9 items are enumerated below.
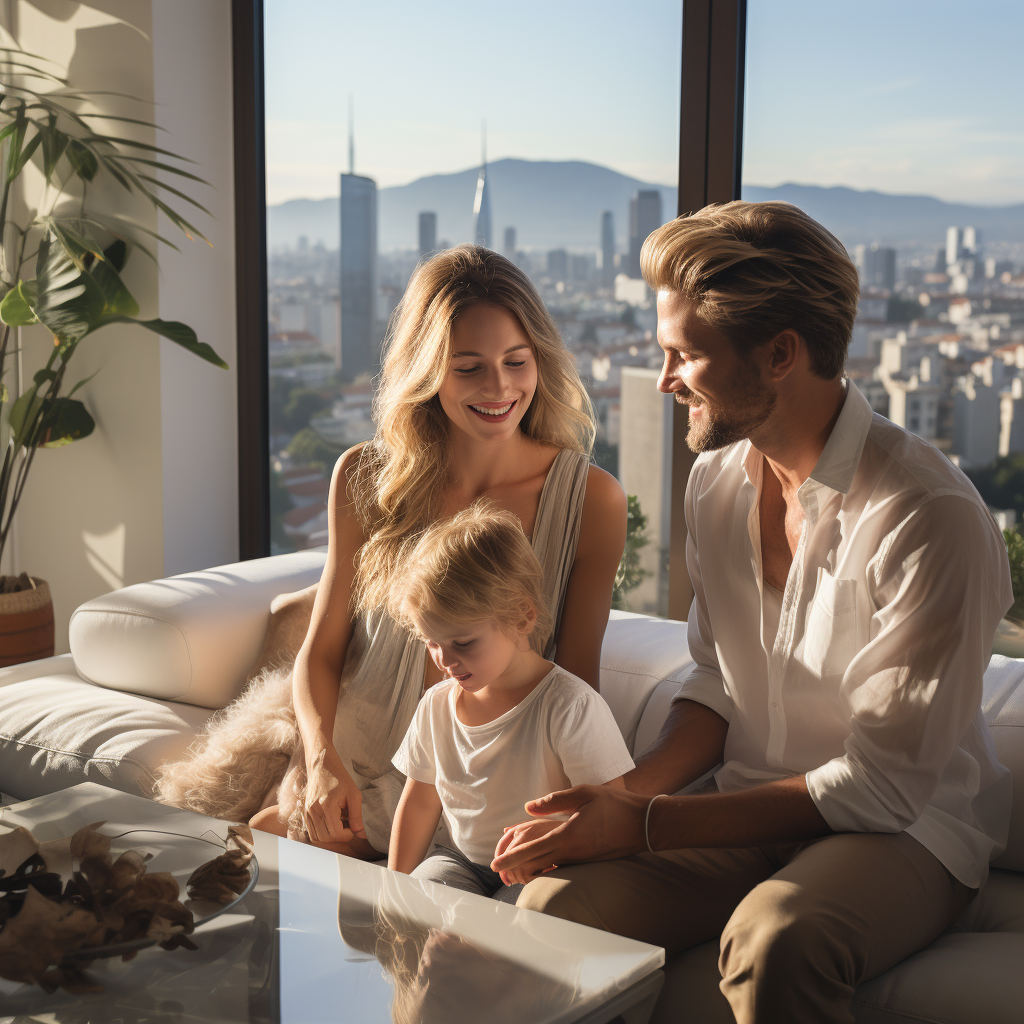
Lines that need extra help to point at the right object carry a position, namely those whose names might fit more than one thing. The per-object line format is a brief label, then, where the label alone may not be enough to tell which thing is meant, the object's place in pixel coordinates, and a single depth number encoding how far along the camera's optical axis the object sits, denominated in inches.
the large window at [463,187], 105.2
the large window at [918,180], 86.4
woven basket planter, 119.0
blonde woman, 70.4
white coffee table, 41.8
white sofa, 54.2
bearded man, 50.4
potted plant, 111.8
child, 58.2
